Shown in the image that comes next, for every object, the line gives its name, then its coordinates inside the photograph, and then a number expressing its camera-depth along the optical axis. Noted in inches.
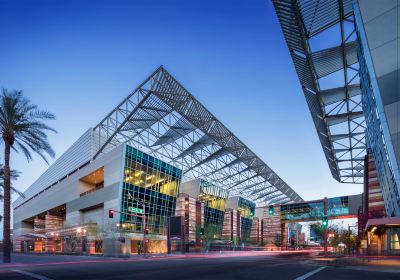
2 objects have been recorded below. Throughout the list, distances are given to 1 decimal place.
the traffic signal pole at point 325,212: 1515.7
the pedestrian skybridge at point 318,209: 3393.2
